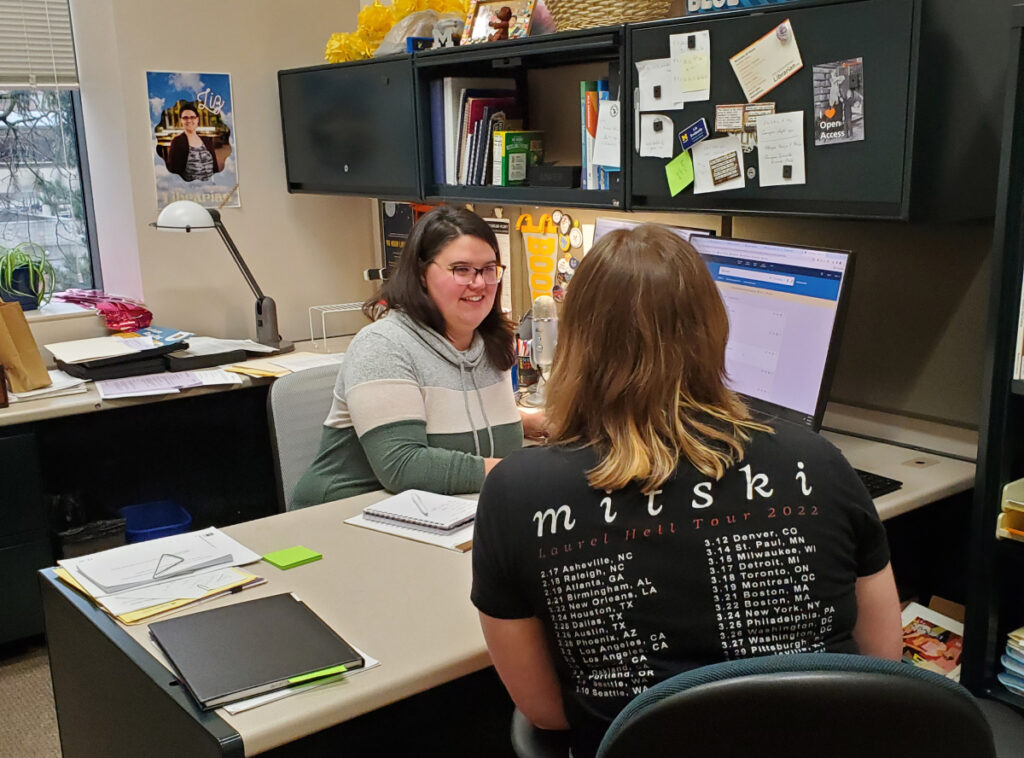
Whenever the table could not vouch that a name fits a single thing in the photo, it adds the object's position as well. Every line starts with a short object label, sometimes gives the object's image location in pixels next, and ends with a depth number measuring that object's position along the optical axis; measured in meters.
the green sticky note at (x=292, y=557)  1.72
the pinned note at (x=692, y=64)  2.06
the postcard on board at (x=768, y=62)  1.91
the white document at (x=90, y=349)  3.05
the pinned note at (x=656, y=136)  2.18
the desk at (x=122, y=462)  2.79
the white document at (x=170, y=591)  1.55
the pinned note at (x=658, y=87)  2.13
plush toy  2.59
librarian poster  3.43
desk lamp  3.18
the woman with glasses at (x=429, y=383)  2.04
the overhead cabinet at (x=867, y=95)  1.75
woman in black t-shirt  1.15
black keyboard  1.92
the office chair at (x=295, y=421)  2.36
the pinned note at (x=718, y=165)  2.06
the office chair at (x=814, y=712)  0.90
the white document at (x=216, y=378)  3.04
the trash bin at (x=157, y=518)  3.09
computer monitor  1.98
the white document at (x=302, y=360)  3.26
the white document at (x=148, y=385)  2.91
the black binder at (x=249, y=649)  1.31
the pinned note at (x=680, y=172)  2.15
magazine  2.00
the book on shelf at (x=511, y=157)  2.72
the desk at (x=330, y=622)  1.27
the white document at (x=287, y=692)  1.27
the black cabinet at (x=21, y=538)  2.76
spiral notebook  1.84
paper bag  2.86
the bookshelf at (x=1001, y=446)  1.70
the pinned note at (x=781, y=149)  1.95
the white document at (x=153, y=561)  1.62
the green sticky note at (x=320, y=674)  1.31
